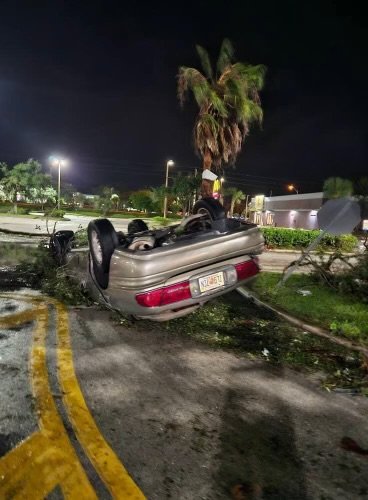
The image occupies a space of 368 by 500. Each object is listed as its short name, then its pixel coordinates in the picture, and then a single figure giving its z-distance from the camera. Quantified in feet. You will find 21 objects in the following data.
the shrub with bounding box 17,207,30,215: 155.48
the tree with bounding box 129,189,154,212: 232.73
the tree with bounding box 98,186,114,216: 244.26
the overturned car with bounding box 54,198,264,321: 13.10
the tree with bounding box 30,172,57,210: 176.86
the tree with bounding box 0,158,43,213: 170.50
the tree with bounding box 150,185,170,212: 137.06
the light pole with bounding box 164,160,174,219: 166.48
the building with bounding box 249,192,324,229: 177.78
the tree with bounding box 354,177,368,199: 154.81
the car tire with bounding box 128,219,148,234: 22.18
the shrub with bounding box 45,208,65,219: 119.55
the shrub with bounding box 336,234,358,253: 73.31
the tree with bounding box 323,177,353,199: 149.48
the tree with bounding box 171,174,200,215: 103.01
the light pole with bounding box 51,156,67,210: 166.71
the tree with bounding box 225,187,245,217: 300.63
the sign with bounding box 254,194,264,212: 226.79
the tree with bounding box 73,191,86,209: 354.04
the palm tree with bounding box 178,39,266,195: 58.54
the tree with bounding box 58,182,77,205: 312.09
